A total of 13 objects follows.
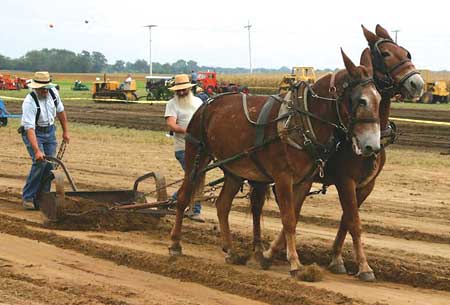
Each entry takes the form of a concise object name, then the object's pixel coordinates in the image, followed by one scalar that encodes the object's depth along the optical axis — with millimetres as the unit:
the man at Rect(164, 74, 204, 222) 9812
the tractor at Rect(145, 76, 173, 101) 45969
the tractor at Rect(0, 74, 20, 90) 61625
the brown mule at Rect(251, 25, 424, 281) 7332
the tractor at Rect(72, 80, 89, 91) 64688
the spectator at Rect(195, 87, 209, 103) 10982
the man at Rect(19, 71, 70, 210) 10461
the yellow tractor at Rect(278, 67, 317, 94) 51578
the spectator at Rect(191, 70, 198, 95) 44500
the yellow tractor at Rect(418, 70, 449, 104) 47906
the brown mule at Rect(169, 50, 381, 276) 6934
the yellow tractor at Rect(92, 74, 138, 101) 45175
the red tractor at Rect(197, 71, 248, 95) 45684
